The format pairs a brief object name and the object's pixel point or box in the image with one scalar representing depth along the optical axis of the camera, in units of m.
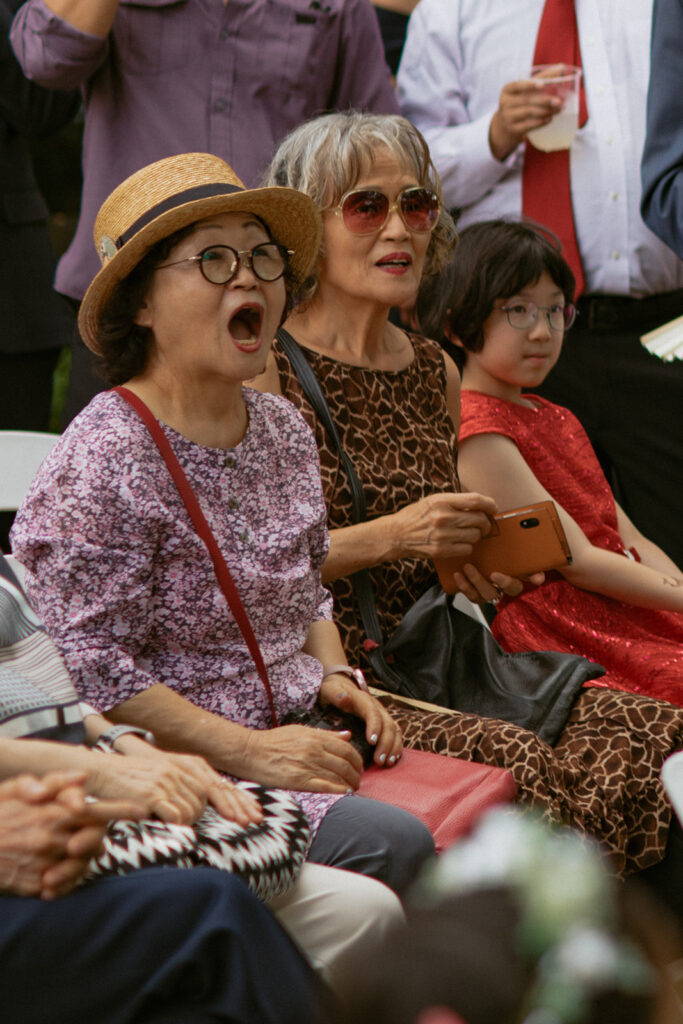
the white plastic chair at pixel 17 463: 4.92
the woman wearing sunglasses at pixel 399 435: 4.56
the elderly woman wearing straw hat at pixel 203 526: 3.55
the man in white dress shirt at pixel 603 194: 7.53
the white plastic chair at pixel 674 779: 3.19
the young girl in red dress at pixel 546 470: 5.82
